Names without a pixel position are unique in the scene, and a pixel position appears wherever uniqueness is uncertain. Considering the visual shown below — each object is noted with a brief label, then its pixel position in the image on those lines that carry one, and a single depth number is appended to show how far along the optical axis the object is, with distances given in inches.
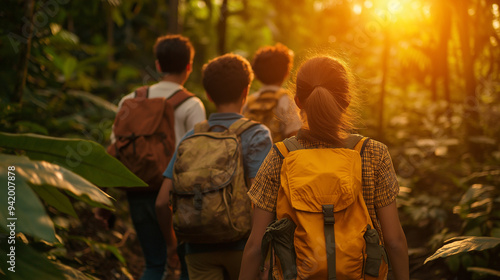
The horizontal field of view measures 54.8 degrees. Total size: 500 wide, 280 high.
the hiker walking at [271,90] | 168.1
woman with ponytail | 83.2
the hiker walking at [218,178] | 112.3
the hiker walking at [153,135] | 144.0
